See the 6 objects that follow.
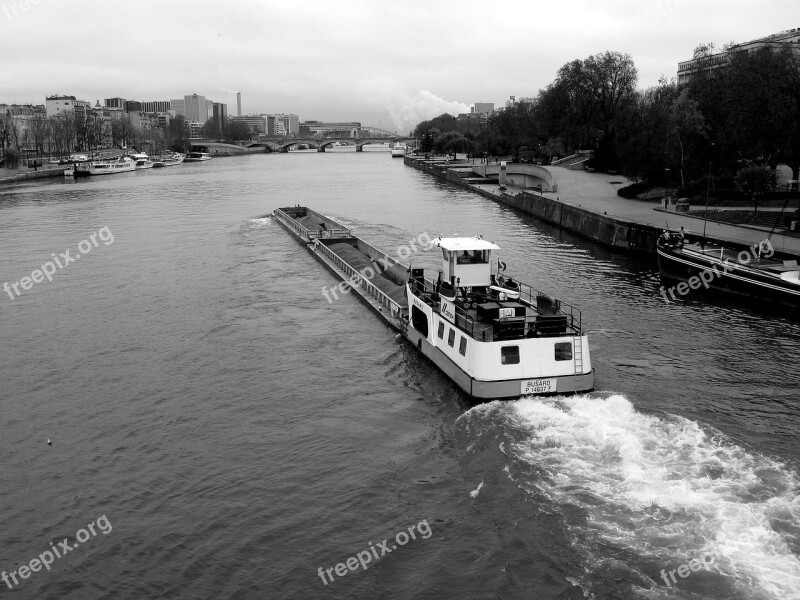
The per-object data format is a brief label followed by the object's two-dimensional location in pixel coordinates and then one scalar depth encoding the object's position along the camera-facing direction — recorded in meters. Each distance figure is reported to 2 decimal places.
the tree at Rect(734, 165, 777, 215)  52.59
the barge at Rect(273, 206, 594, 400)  23.41
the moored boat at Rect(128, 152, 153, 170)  178.62
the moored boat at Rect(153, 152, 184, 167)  186.00
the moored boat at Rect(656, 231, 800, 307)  35.84
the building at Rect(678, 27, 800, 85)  81.19
